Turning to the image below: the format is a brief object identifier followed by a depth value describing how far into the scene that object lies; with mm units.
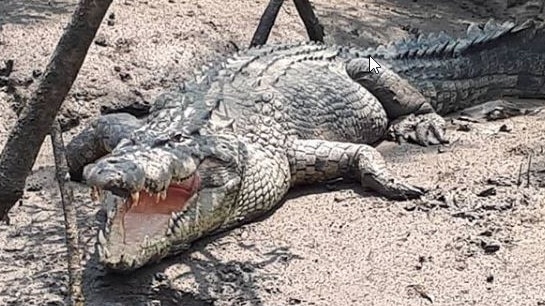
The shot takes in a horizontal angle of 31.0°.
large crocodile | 3807
